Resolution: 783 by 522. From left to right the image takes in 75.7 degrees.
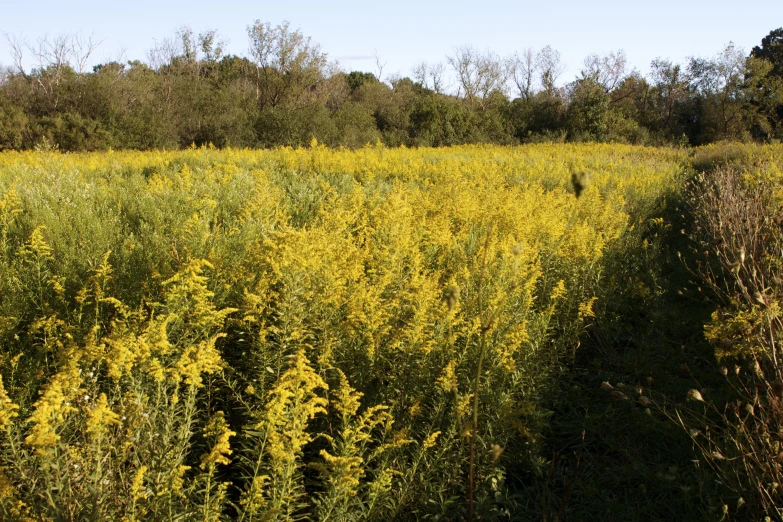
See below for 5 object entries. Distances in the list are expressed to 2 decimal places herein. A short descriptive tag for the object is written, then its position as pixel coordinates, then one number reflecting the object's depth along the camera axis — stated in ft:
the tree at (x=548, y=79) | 119.55
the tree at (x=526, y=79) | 142.51
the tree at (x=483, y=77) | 140.56
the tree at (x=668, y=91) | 102.87
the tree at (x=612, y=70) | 116.16
